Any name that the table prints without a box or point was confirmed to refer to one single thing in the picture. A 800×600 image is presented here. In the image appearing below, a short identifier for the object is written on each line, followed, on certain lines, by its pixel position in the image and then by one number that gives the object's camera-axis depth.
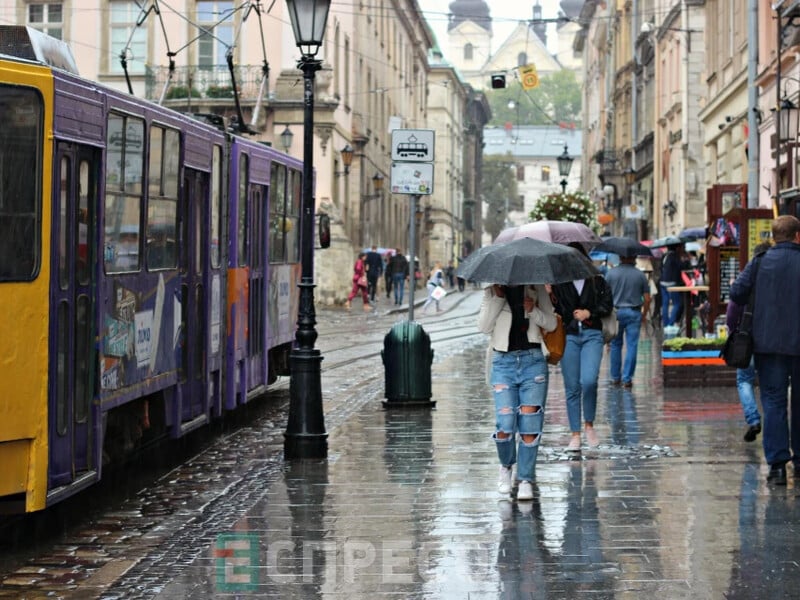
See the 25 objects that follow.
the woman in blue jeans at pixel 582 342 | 12.48
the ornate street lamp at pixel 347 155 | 48.09
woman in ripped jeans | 10.24
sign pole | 16.11
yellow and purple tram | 8.50
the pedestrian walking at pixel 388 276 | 53.99
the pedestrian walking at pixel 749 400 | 12.66
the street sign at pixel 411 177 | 16.39
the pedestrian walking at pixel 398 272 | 48.91
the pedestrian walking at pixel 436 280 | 41.22
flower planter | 18.28
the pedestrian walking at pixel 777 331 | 10.55
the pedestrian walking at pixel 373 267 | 49.97
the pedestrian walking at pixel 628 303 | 18.20
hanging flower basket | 43.28
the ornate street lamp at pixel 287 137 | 44.72
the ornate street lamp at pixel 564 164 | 42.66
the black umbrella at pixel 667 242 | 29.15
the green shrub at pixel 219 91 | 45.50
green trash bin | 15.84
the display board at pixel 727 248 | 19.39
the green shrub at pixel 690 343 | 18.22
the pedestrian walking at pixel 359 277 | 44.72
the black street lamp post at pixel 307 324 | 12.09
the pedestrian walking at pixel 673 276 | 28.44
